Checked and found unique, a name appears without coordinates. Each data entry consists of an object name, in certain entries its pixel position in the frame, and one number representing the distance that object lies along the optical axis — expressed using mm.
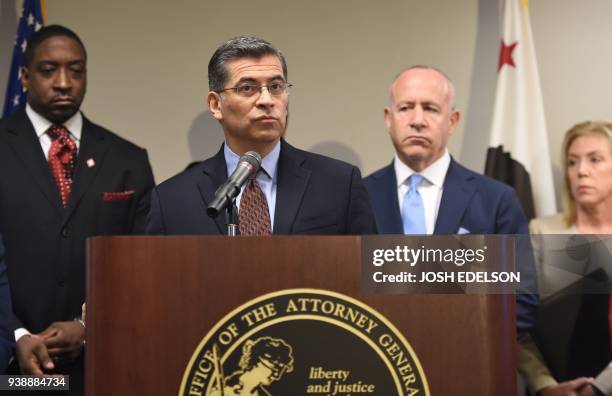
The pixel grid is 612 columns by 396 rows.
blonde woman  8161
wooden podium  3984
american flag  9437
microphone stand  4396
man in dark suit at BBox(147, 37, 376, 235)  5360
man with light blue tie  7558
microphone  4261
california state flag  9713
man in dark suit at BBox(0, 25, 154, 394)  7319
